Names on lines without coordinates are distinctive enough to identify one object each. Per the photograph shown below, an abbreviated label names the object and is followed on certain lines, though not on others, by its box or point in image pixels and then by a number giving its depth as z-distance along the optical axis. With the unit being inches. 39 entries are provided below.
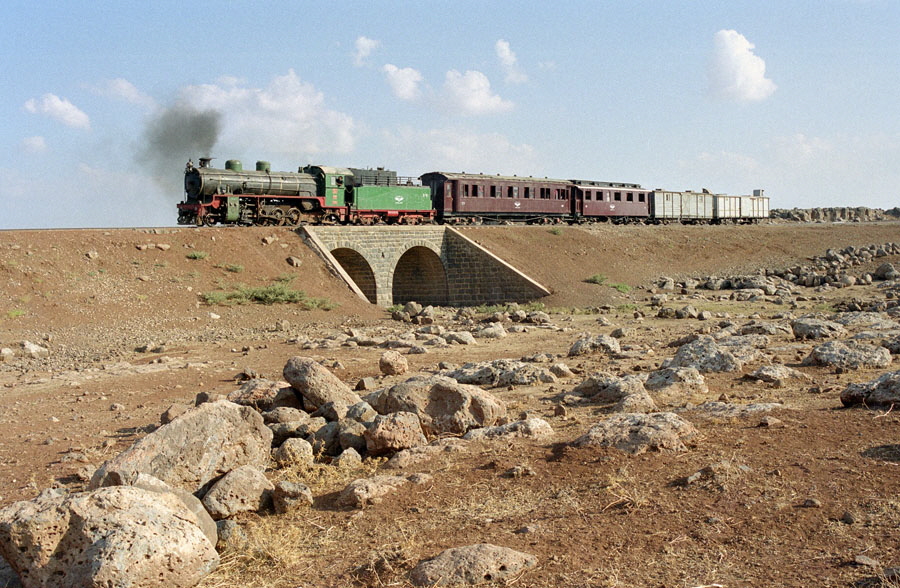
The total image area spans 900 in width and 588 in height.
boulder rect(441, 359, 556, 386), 476.5
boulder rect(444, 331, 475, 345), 739.3
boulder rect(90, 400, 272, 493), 249.3
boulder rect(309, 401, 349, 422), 356.2
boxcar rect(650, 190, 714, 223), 1927.9
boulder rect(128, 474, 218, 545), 216.5
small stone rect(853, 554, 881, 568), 185.5
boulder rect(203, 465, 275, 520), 245.3
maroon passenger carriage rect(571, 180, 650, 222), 1737.2
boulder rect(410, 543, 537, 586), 190.5
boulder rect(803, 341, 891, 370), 446.6
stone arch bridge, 1213.7
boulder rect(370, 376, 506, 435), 335.9
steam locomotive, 1175.6
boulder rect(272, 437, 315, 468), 300.7
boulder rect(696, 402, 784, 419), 326.6
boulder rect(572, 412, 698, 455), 280.1
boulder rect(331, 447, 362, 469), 295.7
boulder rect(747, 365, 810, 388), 416.2
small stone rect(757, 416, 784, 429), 303.6
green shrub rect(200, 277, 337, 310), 916.0
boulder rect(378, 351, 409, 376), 537.2
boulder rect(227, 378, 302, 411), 386.3
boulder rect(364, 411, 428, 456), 302.0
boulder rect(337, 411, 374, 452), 313.7
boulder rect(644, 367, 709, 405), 389.4
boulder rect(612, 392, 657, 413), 356.2
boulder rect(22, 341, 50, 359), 654.5
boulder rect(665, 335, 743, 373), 460.4
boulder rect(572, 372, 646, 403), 385.1
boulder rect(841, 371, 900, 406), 320.2
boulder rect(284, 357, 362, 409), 383.6
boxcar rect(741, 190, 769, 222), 2235.5
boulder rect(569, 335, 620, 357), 607.8
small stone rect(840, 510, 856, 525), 210.9
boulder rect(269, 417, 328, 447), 337.1
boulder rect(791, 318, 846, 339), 600.7
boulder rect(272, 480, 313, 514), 253.6
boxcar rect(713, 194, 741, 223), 2111.2
